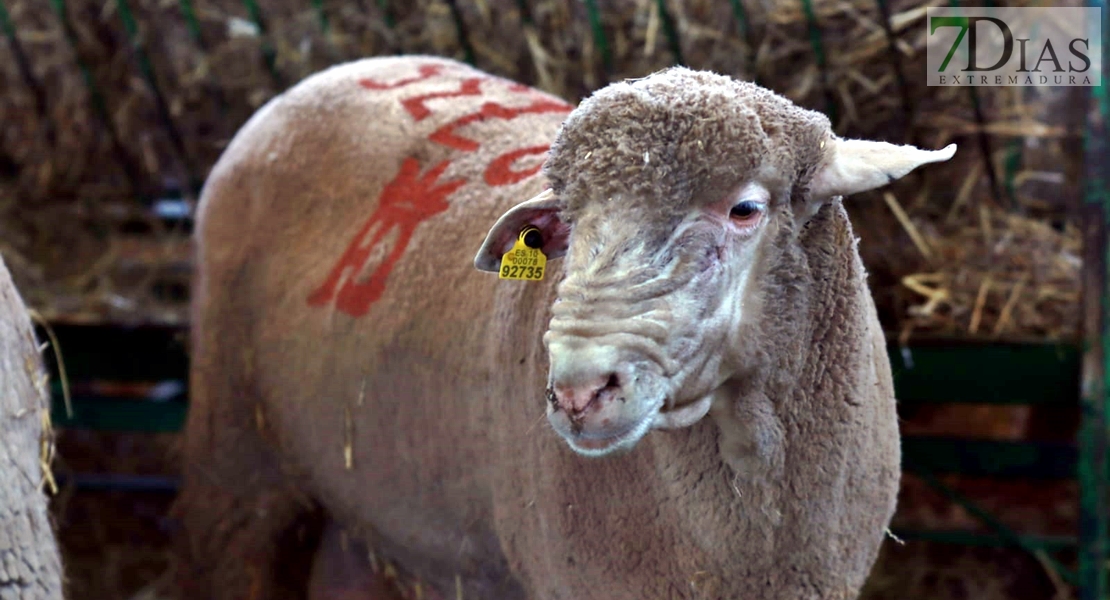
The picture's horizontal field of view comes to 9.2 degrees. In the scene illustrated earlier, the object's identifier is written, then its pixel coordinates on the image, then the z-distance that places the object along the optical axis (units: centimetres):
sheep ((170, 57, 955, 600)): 526
